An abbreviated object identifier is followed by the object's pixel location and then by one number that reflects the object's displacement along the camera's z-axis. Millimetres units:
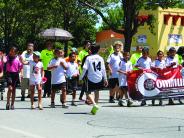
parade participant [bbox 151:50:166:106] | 17062
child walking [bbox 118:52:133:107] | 16875
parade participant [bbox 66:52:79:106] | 17875
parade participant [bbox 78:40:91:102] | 19578
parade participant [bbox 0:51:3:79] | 16461
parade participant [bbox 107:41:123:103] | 17688
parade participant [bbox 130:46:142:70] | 18502
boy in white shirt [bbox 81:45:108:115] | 14367
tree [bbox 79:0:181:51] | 31578
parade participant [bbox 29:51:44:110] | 15375
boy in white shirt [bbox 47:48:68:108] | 15734
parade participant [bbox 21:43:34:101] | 17984
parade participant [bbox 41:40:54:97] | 19312
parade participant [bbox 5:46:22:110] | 15355
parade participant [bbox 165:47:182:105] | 16988
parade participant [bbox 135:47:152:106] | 16891
